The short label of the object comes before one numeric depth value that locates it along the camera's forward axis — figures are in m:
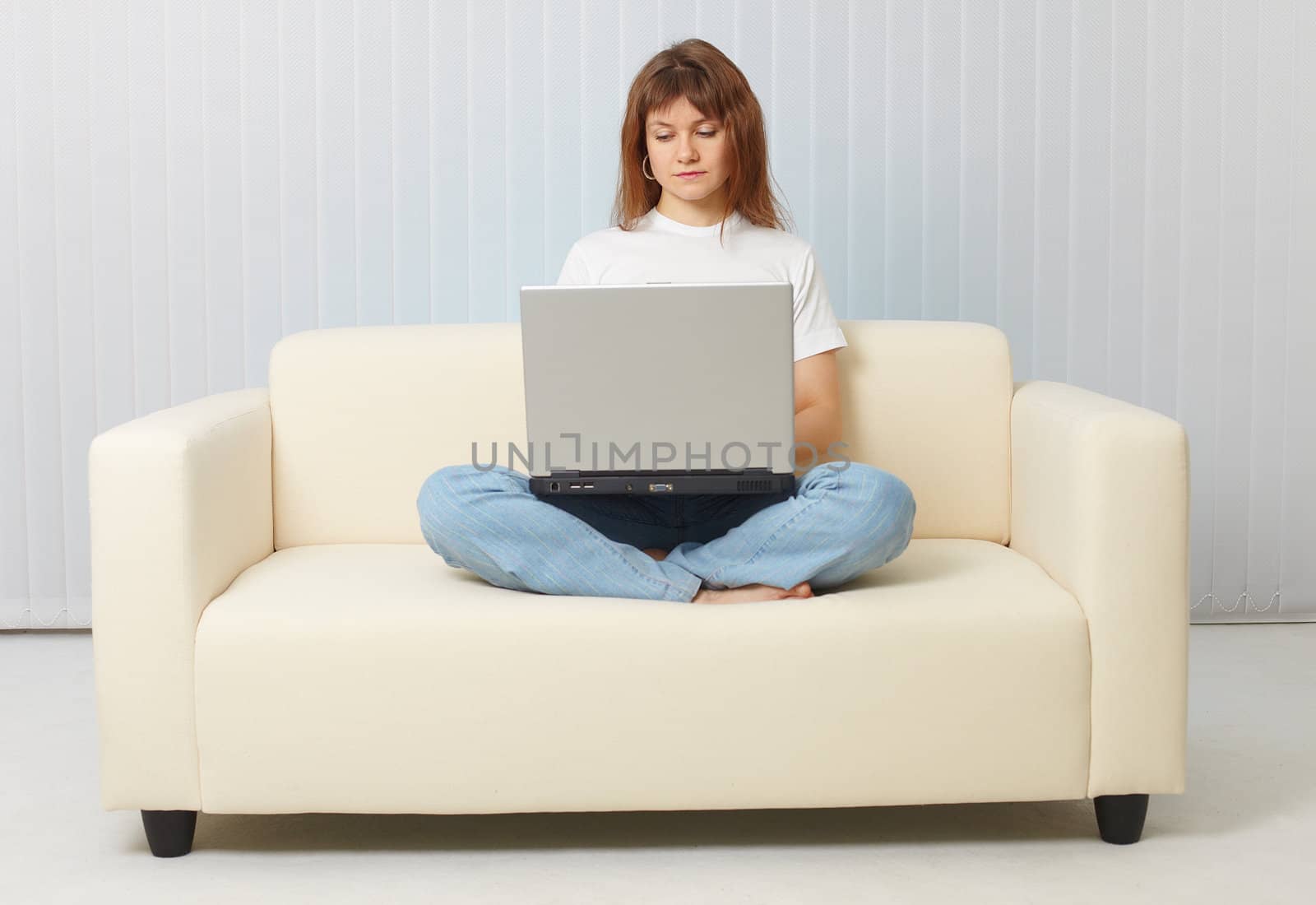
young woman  1.71
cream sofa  1.61
